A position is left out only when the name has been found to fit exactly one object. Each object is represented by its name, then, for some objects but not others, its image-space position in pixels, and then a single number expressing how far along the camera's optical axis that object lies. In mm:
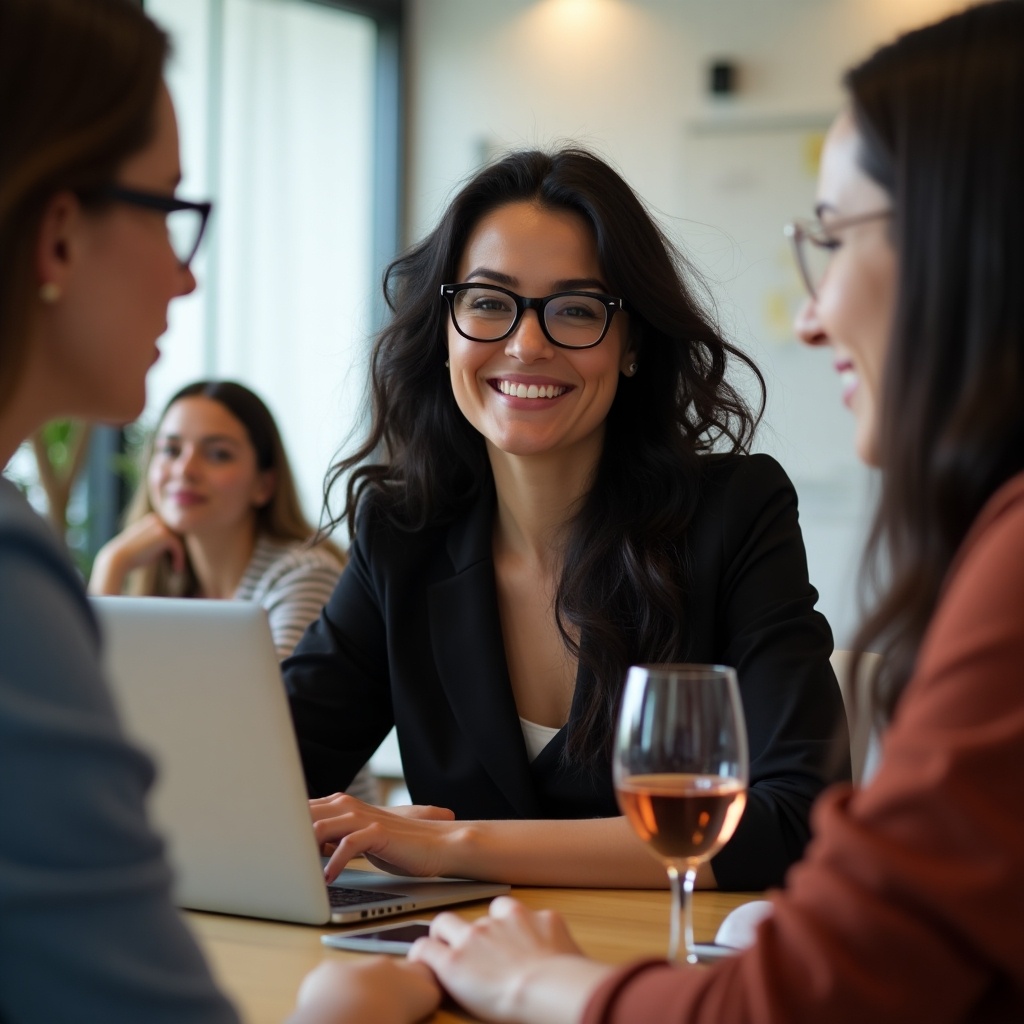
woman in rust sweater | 768
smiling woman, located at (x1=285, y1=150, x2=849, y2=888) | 1915
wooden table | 1121
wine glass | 1027
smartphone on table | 1205
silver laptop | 1295
